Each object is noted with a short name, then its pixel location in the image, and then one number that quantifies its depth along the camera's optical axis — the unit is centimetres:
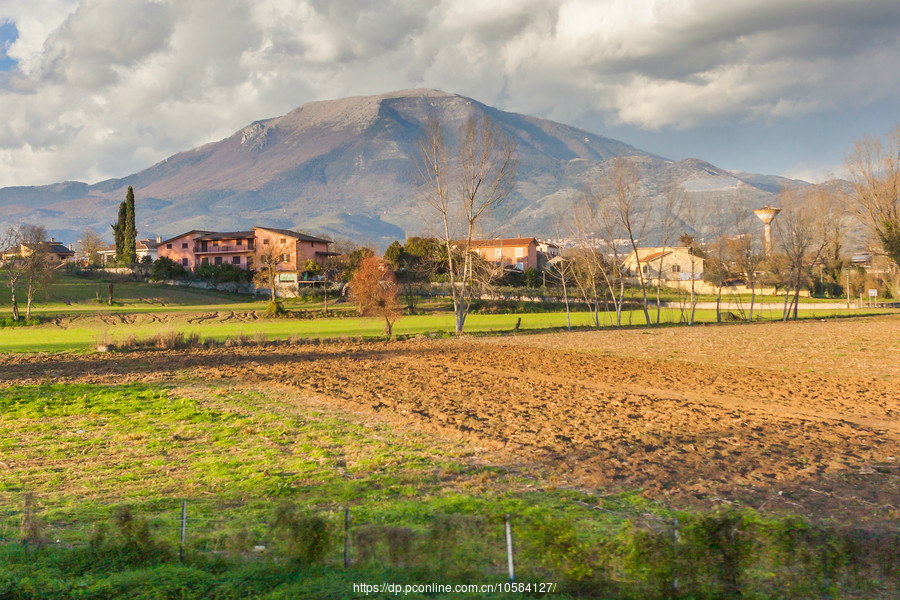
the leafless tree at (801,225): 5819
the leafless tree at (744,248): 6259
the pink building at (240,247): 8800
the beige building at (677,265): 10475
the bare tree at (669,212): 4970
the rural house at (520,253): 11106
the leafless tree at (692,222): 5462
